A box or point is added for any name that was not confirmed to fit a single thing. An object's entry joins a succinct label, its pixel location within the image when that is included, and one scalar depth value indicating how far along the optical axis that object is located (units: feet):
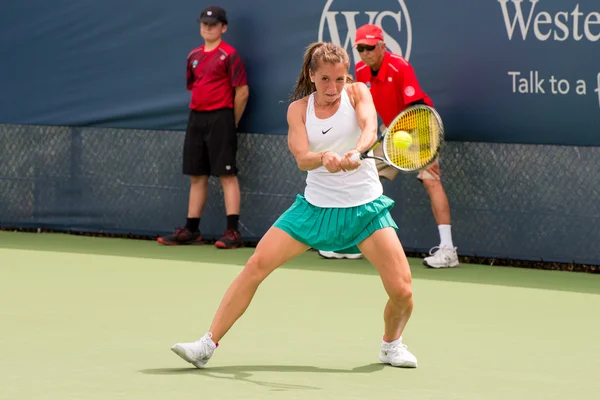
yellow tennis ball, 36.14
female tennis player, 35.29
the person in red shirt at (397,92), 56.65
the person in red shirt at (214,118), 63.57
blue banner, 57.57
